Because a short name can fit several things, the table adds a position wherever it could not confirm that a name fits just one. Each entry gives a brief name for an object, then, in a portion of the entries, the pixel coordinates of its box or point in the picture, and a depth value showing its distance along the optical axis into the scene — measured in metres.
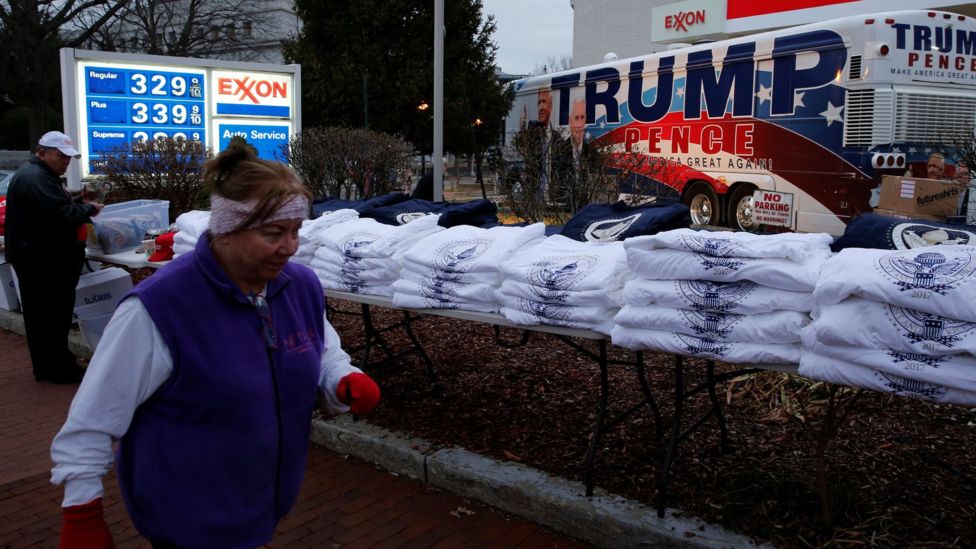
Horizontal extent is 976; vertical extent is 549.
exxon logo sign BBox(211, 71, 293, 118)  12.87
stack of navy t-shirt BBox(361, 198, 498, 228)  5.37
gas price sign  11.77
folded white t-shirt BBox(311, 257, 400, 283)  4.91
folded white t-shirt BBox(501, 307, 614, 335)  3.81
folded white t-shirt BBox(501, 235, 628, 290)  3.81
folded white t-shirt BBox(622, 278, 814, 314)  3.25
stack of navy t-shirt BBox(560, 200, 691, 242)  4.26
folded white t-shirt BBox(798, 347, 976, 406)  2.81
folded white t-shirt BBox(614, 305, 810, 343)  3.24
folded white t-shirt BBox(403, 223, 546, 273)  4.32
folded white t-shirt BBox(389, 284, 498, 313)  4.38
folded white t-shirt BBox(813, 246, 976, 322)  2.75
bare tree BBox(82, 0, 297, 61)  33.88
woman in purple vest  2.06
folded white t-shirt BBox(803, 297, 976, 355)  2.76
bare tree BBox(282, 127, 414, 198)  11.64
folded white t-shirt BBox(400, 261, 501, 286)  4.33
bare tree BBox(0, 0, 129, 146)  29.55
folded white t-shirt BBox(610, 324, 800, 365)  3.27
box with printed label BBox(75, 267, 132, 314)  6.99
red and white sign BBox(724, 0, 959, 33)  21.27
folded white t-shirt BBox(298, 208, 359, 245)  5.41
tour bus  11.91
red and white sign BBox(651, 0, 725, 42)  26.14
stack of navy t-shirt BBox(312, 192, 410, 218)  6.02
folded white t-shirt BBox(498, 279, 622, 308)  3.76
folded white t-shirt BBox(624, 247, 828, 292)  3.21
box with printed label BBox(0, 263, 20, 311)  8.62
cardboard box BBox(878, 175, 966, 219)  10.46
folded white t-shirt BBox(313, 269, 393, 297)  4.97
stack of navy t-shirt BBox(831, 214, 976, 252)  3.36
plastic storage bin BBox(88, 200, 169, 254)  6.97
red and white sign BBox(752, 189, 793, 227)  13.27
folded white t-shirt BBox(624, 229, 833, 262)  3.29
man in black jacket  6.29
